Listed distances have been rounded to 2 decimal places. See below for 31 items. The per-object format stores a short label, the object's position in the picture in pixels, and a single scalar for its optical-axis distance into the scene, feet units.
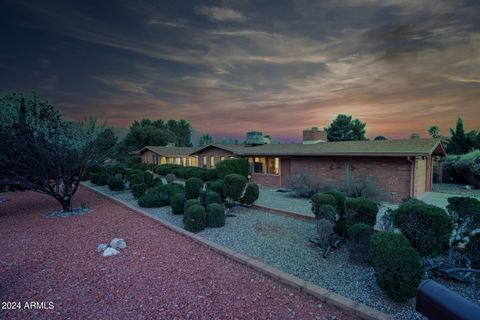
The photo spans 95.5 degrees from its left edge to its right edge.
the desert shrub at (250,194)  29.89
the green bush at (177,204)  27.25
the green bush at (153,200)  31.35
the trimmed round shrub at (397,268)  10.19
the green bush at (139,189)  35.61
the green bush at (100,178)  54.34
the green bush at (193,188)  31.32
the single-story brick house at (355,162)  33.27
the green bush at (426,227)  11.66
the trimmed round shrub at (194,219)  21.54
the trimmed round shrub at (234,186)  28.12
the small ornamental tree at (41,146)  25.36
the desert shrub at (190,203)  24.30
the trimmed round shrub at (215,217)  22.72
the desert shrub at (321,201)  18.45
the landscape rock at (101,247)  17.07
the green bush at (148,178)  43.24
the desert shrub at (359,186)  33.76
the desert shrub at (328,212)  17.42
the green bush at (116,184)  44.50
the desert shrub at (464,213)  13.07
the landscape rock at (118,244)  17.29
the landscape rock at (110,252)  16.24
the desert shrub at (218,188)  30.25
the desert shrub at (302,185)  39.09
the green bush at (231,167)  52.23
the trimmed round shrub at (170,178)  56.53
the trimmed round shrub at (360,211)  16.17
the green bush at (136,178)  39.73
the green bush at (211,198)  26.43
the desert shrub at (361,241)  14.74
